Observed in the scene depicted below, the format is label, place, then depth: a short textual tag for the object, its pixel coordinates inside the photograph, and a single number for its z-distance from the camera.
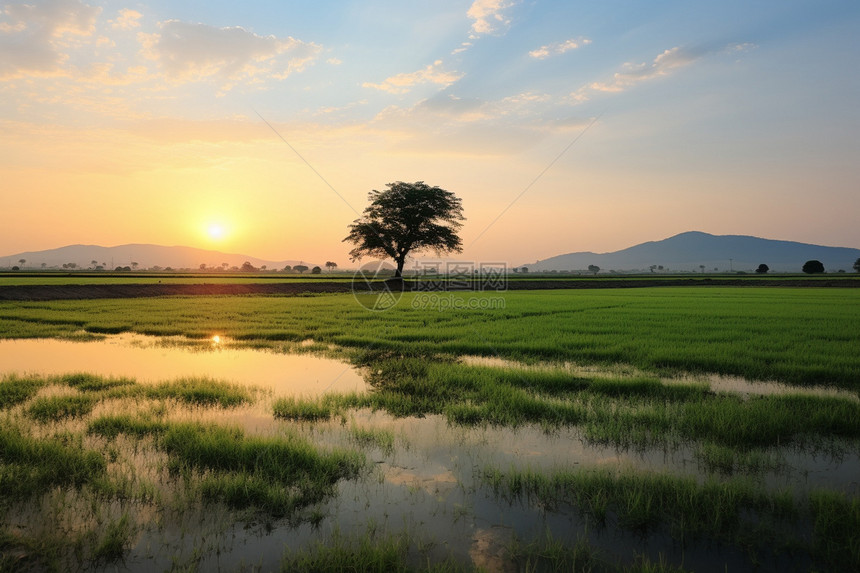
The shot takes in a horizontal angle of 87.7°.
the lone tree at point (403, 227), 53.34
